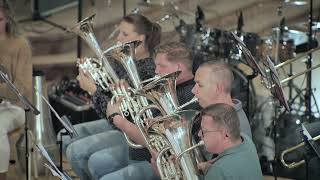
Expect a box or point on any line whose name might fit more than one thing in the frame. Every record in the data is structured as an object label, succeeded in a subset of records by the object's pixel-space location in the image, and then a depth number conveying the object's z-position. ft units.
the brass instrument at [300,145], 25.58
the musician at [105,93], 28.92
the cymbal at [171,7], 45.12
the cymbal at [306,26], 41.01
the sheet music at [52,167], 23.50
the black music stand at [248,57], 26.49
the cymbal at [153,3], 45.69
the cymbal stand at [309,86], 37.90
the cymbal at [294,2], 43.53
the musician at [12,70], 32.05
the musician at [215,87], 23.93
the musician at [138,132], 26.03
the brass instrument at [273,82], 26.01
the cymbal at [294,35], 40.53
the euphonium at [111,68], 26.86
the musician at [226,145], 20.39
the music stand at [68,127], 27.16
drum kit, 39.15
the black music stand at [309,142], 24.52
